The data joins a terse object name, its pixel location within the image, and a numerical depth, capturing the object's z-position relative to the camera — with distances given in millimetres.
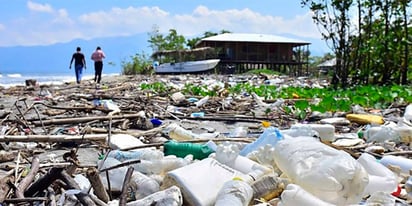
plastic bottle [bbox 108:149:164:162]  2654
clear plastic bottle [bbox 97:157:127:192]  2215
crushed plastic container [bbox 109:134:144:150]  3100
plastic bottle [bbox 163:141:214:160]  2795
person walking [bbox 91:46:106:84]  17038
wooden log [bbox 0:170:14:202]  1847
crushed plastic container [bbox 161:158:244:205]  1986
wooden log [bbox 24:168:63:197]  1922
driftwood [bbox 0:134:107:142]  3043
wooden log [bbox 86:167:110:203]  1813
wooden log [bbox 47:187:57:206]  1794
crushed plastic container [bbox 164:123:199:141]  3639
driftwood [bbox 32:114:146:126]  4305
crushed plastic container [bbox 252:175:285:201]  2075
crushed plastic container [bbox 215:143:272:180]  2377
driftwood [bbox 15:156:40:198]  1875
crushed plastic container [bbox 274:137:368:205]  1949
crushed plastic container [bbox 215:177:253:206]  1852
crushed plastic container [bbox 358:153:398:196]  2141
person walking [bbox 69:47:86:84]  16531
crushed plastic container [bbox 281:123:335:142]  3270
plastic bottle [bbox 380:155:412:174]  2594
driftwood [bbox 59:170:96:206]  1738
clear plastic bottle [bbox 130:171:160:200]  2148
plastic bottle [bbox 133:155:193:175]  2449
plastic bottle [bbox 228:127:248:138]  3852
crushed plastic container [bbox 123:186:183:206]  1873
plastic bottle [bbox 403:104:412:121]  4516
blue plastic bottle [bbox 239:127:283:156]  2812
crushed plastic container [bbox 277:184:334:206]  1842
